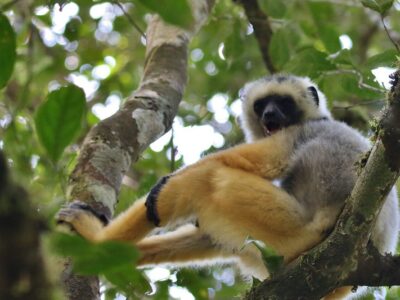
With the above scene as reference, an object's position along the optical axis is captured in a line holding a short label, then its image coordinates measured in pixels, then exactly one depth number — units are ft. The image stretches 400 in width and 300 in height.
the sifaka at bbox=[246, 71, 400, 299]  21.66
